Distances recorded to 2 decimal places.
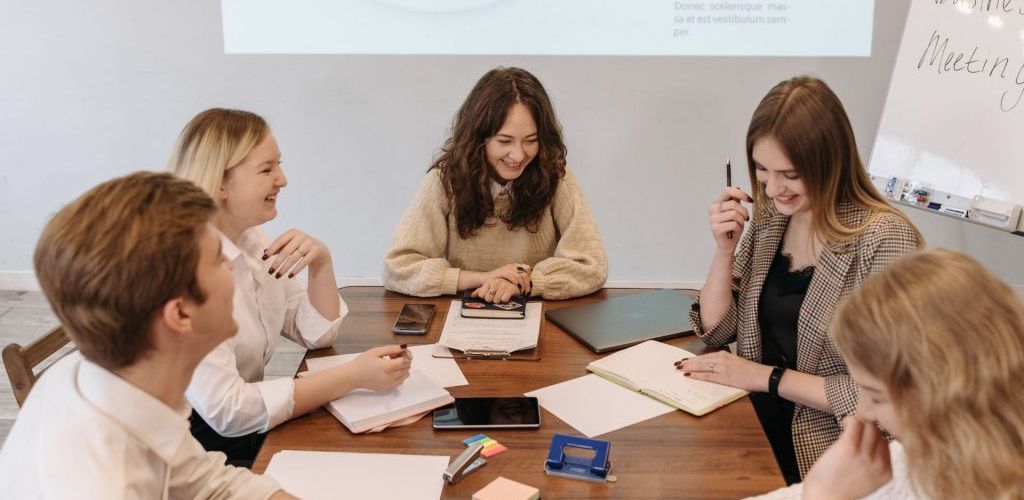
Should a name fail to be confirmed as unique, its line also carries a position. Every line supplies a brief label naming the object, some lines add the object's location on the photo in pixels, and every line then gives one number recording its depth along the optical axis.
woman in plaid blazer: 1.61
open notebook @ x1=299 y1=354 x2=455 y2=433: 1.45
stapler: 1.28
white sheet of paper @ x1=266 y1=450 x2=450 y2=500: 1.27
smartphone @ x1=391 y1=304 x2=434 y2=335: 1.86
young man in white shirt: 0.96
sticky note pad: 1.22
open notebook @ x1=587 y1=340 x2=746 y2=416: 1.52
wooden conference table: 1.26
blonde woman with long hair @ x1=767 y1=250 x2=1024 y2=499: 0.93
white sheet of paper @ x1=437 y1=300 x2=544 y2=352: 1.75
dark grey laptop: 1.80
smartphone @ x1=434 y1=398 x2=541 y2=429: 1.44
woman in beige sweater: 2.10
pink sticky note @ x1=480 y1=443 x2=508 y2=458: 1.35
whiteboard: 2.29
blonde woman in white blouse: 1.48
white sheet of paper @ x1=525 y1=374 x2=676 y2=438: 1.46
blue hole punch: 1.28
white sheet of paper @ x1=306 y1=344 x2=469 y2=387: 1.63
